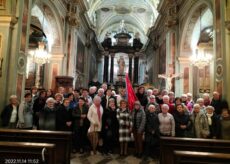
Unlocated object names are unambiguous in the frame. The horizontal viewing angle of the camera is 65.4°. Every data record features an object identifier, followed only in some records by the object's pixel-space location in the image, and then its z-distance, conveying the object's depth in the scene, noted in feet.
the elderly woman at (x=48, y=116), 12.71
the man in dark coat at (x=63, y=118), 12.95
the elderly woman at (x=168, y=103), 14.11
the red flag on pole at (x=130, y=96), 14.33
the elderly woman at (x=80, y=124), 13.65
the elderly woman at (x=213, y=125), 13.02
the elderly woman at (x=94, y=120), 13.36
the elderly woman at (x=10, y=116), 13.43
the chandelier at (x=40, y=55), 24.72
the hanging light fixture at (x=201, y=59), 23.81
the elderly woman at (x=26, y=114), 13.35
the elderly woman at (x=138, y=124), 13.31
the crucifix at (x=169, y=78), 28.20
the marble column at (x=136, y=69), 59.78
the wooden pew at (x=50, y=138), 10.74
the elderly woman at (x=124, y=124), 13.37
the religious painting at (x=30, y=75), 32.63
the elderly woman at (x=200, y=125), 12.93
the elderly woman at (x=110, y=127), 13.73
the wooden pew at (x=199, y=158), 7.08
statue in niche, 60.06
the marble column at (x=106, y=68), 60.20
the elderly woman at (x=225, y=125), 12.97
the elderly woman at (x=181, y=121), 13.12
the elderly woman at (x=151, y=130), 12.90
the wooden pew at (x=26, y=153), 7.61
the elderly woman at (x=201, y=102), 14.30
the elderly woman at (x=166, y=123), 12.76
